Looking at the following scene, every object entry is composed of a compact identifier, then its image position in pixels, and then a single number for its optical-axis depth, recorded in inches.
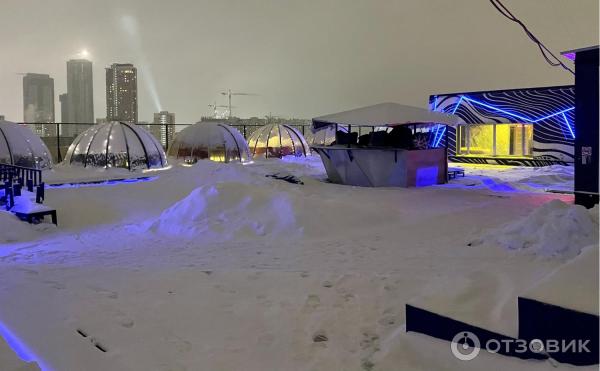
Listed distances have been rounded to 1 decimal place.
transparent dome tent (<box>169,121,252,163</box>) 866.8
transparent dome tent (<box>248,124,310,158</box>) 1072.2
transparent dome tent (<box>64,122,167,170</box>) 713.0
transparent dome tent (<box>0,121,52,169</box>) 658.2
